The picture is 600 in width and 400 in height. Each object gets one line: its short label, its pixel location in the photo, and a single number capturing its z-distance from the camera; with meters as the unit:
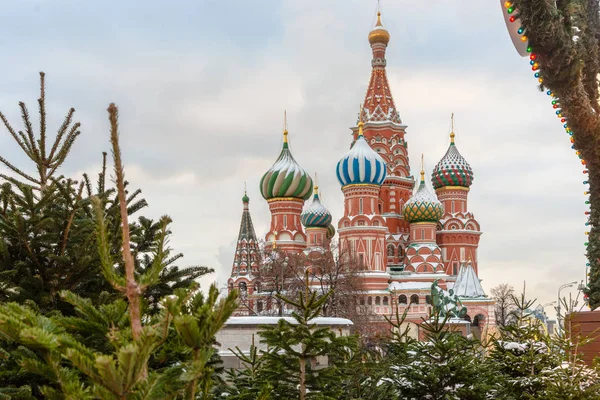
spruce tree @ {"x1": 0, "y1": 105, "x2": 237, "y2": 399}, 2.20
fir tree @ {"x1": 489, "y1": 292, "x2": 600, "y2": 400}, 7.36
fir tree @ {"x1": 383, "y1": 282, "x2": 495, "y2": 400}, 7.00
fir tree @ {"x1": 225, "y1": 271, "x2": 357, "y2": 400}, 5.23
